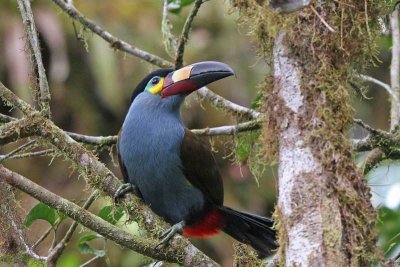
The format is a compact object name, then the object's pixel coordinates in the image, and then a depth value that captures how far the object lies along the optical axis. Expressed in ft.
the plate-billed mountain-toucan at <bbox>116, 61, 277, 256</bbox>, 23.80
